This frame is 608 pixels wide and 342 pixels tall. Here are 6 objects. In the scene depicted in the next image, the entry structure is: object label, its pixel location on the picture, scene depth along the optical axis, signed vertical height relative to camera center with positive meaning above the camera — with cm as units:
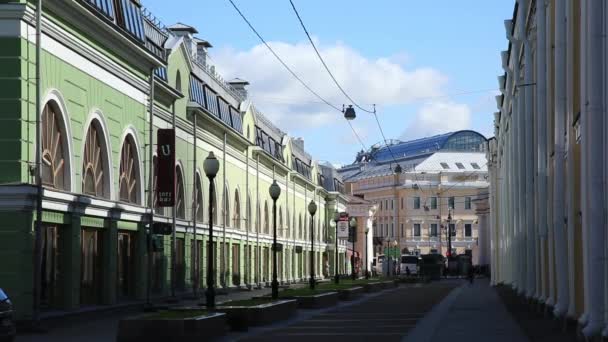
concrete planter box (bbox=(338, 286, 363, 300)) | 4675 -141
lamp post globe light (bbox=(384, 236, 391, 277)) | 10926 -24
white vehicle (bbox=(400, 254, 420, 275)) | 12838 -52
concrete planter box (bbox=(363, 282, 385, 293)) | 5822 -146
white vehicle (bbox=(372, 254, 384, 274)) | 13785 -52
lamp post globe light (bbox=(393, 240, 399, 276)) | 11445 -29
